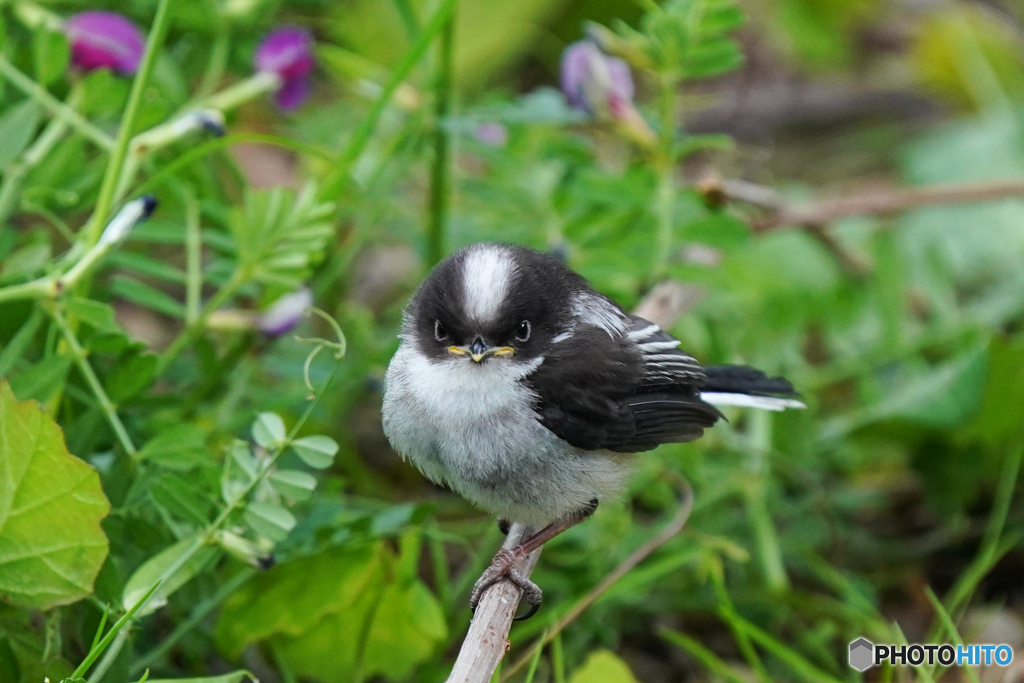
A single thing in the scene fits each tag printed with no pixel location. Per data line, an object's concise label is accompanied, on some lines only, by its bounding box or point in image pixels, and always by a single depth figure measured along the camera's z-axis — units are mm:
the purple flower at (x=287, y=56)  6266
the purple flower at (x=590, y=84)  6414
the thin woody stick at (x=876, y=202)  7152
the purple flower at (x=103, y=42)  5758
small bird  4418
